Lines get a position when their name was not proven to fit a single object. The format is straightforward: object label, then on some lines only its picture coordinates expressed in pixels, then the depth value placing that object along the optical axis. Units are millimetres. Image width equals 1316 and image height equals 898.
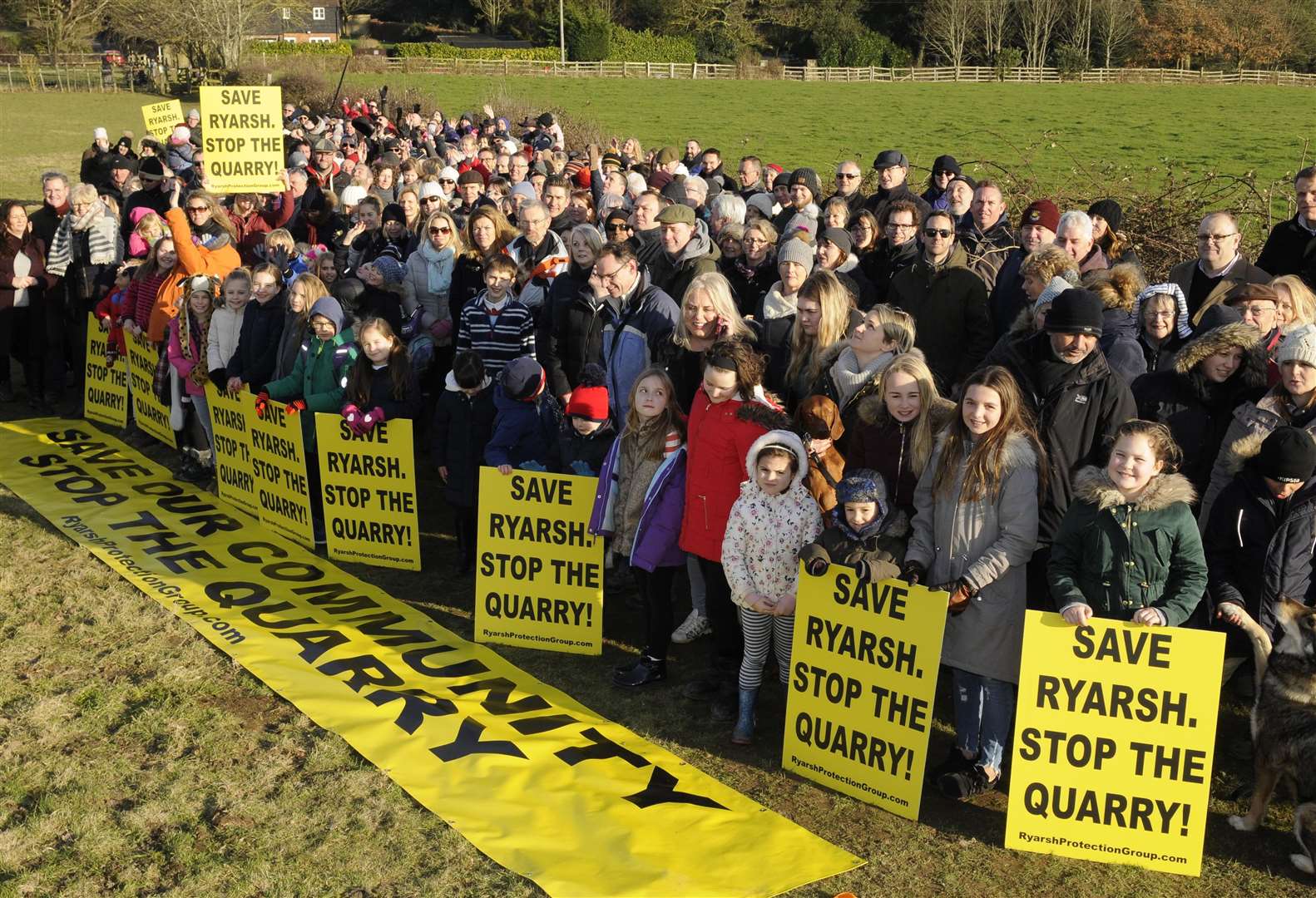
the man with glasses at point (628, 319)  7973
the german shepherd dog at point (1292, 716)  5082
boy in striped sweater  8836
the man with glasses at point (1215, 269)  7496
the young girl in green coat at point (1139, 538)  5164
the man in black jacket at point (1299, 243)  8266
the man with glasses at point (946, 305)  7844
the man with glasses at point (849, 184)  11461
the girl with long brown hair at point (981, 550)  5516
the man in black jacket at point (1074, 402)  5762
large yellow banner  5379
